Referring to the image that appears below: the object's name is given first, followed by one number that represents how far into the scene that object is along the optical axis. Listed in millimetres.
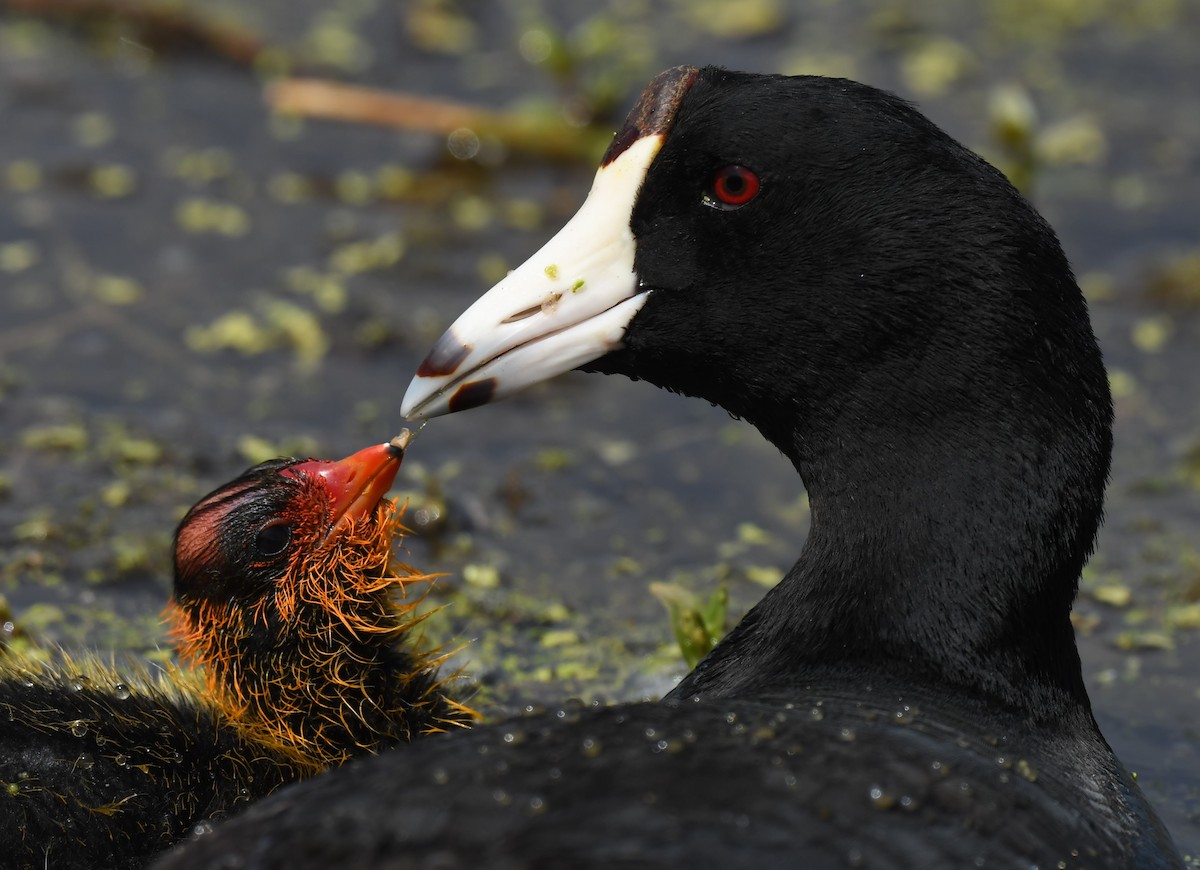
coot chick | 7023
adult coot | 6566
